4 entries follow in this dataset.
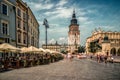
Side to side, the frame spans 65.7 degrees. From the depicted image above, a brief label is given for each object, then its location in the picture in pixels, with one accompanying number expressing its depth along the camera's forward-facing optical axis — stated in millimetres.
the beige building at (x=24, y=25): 14702
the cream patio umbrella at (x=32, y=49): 10725
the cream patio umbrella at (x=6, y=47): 8325
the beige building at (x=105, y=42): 39644
